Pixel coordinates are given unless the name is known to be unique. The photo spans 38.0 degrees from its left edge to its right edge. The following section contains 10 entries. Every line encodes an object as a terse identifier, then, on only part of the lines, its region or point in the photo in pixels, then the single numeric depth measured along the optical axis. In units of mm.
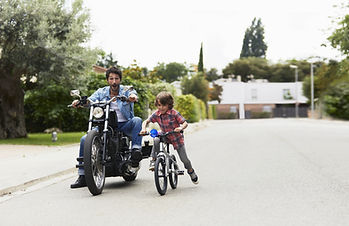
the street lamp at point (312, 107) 56216
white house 83750
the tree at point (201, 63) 84250
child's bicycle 6691
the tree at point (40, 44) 16516
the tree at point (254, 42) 101688
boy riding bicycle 7105
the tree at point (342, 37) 19484
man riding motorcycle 7566
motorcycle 6812
